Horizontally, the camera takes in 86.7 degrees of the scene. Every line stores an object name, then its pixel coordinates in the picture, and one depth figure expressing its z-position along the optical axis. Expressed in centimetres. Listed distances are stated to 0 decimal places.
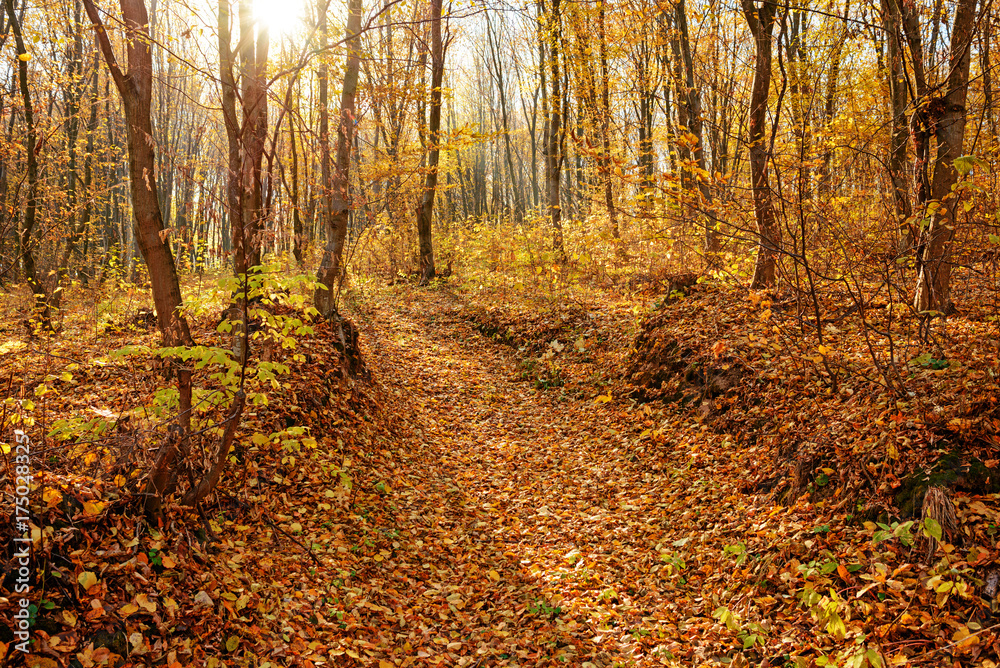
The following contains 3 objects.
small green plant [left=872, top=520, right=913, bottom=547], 361
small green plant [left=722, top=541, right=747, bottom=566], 452
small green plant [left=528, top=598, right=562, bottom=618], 446
